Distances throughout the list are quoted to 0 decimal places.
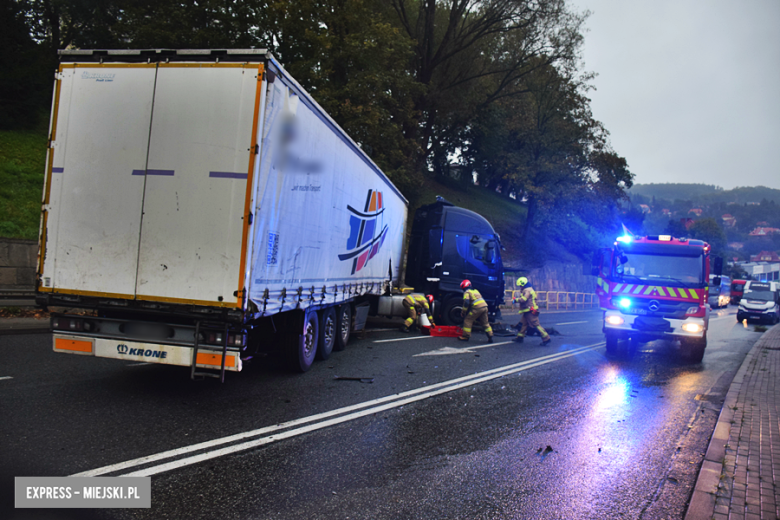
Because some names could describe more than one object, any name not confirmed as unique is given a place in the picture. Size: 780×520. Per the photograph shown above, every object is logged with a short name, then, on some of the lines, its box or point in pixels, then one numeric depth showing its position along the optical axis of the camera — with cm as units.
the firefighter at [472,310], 1081
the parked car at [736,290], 4663
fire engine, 952
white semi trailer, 477
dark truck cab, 1283
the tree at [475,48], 2294
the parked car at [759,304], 2412
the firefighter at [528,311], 1113
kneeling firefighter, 1173
